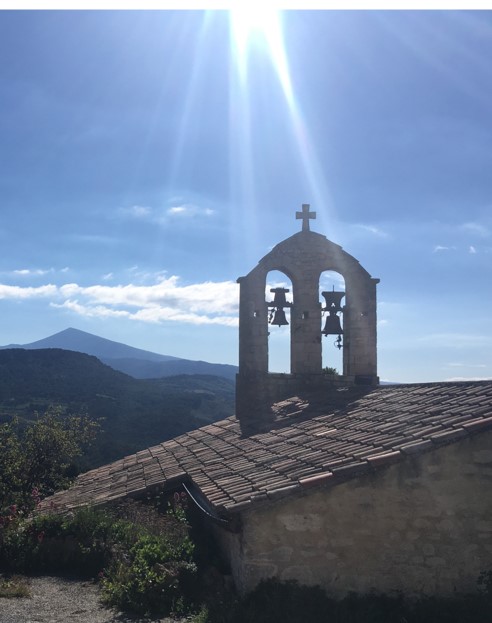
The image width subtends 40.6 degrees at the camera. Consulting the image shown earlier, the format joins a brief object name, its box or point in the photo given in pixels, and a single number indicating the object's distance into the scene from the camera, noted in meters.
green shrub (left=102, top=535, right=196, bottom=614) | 7.07
